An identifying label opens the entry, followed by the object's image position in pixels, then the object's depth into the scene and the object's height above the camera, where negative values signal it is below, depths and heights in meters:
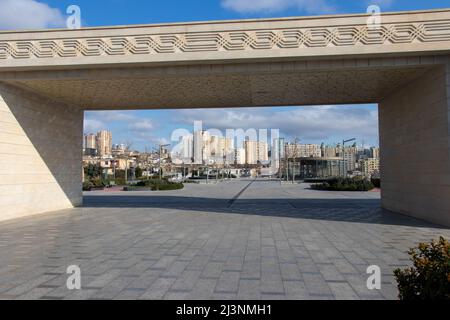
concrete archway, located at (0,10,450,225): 10.45 +3.05
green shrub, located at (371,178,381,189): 31.97 -1.35
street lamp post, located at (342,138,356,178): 41.19 +0.84
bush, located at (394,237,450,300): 3.15 -1.02
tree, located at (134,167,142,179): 63.43 -0.19
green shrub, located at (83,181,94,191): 32.52 -1.28
